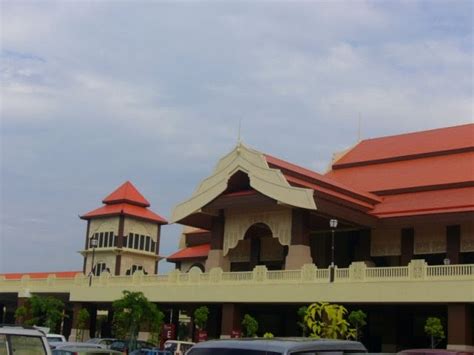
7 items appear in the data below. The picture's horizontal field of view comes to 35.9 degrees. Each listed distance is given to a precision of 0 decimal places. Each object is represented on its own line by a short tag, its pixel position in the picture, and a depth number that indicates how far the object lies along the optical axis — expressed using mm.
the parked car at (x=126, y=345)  29734
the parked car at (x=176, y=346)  26531
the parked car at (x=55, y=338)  26453
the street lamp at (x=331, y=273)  27312
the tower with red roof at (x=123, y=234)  54906
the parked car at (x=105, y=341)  30078
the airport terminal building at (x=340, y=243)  26500
